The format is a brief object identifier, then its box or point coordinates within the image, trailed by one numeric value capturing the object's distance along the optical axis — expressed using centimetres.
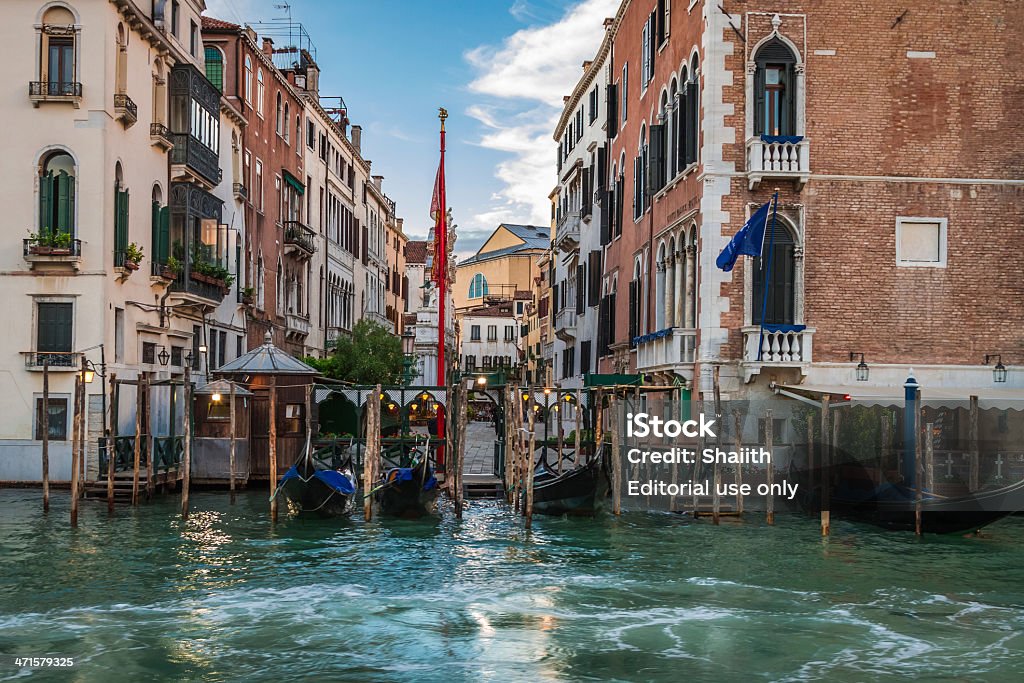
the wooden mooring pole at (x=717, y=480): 1683
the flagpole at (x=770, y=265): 1783
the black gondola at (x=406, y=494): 1917
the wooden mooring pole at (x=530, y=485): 1756
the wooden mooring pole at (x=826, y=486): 1653
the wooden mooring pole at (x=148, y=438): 2008
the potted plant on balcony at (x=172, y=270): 2327
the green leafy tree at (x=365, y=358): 3491
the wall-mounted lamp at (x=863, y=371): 1842
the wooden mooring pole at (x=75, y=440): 1730
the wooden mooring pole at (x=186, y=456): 1856
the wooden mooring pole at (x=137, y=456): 1914
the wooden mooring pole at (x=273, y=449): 1850
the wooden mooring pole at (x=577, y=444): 1936
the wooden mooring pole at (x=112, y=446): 1900
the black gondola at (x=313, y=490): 1909
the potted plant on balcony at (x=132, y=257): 2139
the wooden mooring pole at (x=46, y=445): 1784
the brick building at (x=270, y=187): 2948
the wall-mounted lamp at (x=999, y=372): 1856
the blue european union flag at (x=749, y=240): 1722
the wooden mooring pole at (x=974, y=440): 1611
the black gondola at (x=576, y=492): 1906
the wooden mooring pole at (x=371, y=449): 1845
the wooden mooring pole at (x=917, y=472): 1619
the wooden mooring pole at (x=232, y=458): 2088
